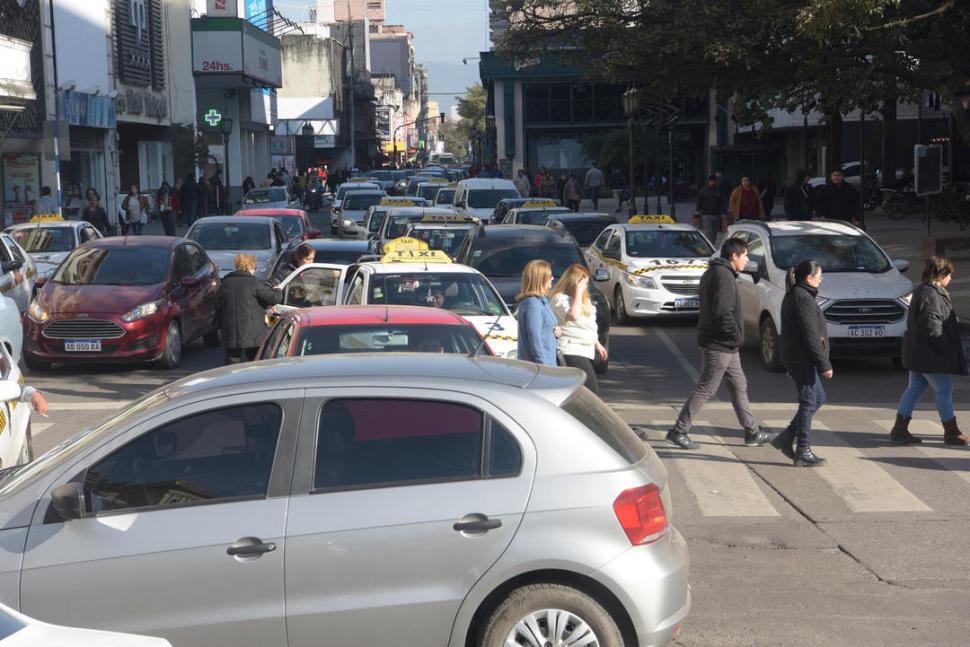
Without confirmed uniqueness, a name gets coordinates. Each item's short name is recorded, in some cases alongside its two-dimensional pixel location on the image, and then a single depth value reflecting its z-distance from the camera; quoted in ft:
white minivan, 109.11
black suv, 54.54
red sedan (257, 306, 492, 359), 29.81
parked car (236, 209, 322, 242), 86.70
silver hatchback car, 16.56
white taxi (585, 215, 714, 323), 62.64
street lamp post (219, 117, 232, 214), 157.77
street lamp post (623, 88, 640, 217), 97.94
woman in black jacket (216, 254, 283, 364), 42.37
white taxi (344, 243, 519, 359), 39.40
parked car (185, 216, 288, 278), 71.82
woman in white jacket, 33.96
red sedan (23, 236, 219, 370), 50.85
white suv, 48.47
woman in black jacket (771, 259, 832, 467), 33.01
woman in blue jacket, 31.94
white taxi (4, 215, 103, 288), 71.00
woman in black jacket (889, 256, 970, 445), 35.37
